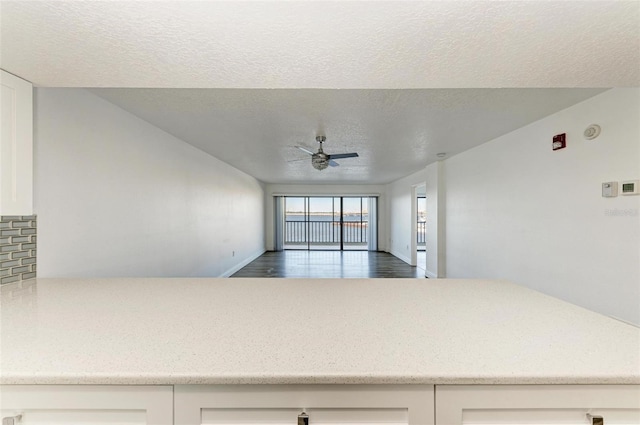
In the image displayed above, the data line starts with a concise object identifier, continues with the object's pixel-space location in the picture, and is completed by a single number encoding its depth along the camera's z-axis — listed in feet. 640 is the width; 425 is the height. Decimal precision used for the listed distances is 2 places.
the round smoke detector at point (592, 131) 7.99
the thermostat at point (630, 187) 7.00
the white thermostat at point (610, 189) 7.48
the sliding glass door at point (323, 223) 35.60
